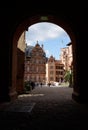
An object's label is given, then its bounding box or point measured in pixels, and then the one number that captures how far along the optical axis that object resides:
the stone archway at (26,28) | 6.68
